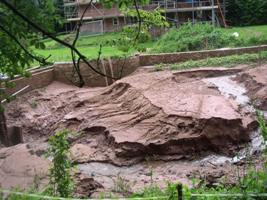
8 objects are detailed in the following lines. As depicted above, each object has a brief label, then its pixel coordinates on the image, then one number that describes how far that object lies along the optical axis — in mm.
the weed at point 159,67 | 12458
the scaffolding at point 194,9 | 24564
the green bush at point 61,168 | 4509
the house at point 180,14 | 24294
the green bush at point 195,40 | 14797
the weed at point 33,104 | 11198
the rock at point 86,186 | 6238
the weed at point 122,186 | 6075
